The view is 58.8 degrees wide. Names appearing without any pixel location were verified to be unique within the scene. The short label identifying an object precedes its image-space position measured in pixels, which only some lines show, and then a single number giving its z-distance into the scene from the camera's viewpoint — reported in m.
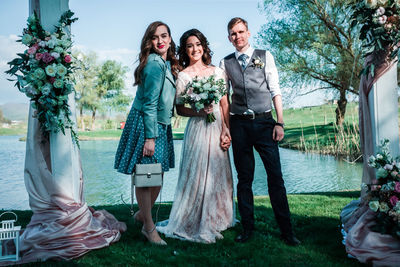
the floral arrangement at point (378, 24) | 3.02
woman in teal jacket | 3.40
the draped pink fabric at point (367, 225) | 2.87
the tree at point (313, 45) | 13.29
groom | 3.45
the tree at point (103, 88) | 32.97
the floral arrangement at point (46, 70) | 3.18
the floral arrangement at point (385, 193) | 2.92
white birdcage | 2.95
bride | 3.73
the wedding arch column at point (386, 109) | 3.24
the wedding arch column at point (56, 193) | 3.23
